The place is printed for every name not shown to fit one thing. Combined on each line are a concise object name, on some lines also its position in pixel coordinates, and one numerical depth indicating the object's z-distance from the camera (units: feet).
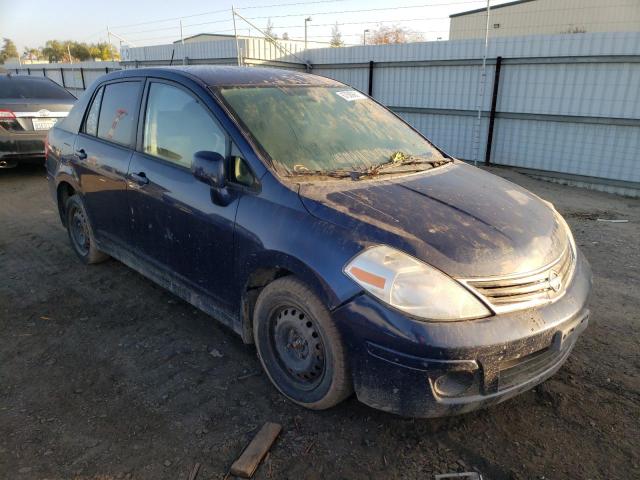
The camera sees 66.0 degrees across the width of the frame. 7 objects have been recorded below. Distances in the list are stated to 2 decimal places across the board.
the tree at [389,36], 95.92
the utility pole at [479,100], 33.37
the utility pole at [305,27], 47.61
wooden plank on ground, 7.42
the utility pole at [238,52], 44.14
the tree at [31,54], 162.51
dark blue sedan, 7.26
